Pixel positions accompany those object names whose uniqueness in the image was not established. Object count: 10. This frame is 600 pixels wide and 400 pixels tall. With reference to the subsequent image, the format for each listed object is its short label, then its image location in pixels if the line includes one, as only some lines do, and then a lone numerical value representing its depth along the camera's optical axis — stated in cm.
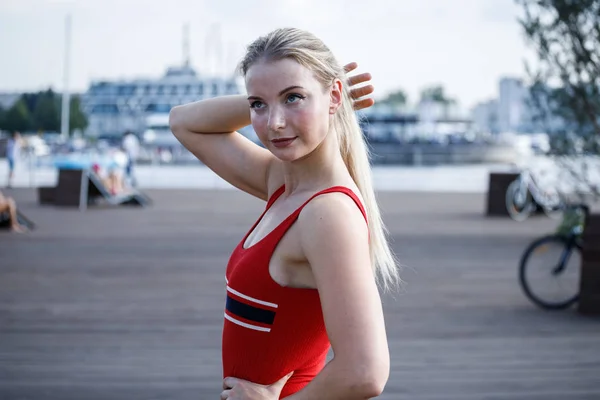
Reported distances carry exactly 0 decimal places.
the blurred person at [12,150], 2754
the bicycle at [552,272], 802
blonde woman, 148
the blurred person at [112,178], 2102
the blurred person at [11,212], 1433
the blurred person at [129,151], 2638
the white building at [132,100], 10619
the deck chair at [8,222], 1452
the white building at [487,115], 13629
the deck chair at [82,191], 1962
